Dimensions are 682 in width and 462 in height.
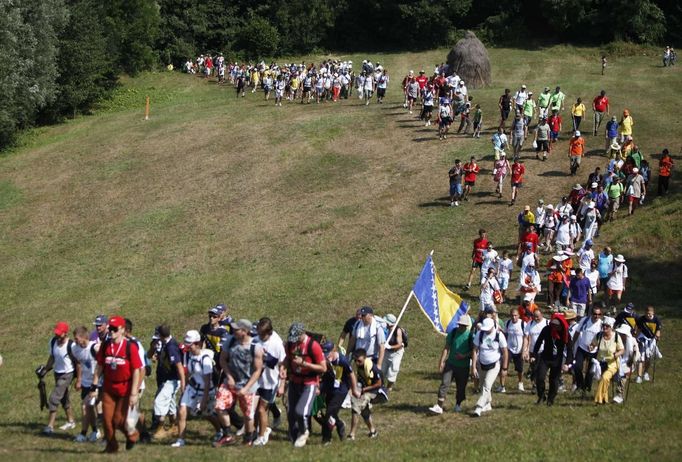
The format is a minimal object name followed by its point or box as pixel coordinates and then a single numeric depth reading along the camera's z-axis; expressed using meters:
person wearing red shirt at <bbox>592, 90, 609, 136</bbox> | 40.12
